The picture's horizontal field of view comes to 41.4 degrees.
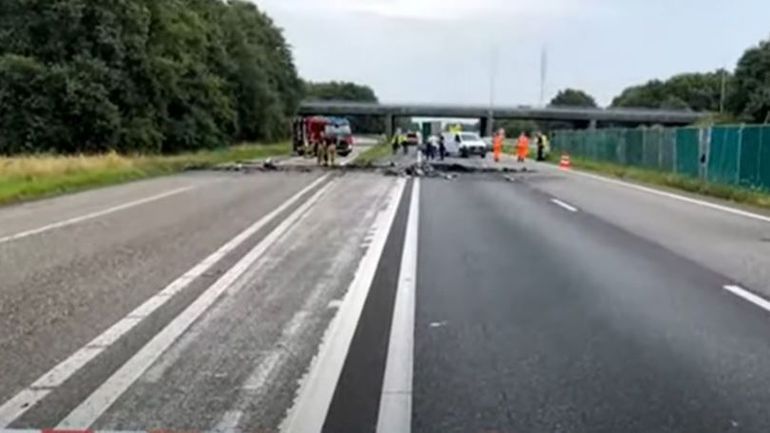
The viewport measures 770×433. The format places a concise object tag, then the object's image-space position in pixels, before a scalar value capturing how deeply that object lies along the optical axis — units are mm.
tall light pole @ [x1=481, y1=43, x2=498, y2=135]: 134000
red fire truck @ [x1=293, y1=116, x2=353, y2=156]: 52444
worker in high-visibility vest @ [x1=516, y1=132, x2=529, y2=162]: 55281
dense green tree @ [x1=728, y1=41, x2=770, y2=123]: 85312
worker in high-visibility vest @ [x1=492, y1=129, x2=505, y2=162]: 59500
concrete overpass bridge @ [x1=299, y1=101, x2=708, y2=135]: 134000
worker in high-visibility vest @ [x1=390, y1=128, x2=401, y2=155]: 74188
